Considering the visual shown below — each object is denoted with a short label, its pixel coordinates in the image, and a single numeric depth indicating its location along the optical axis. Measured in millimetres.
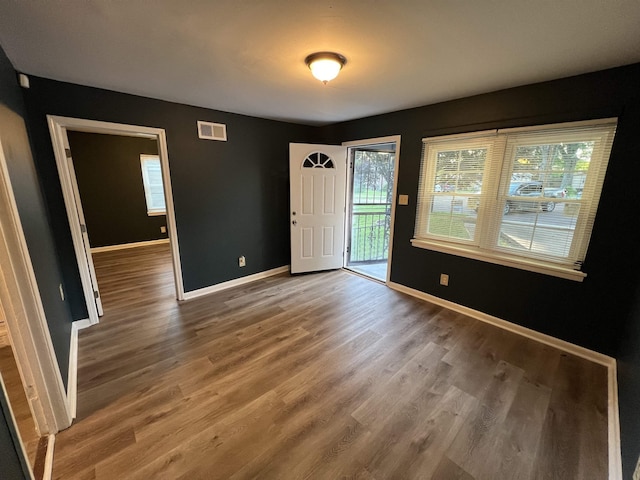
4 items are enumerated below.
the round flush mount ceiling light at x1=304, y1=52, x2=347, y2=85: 1722
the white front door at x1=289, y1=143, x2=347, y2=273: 3740
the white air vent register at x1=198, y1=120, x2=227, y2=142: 3018
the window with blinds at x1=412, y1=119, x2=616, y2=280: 2072
